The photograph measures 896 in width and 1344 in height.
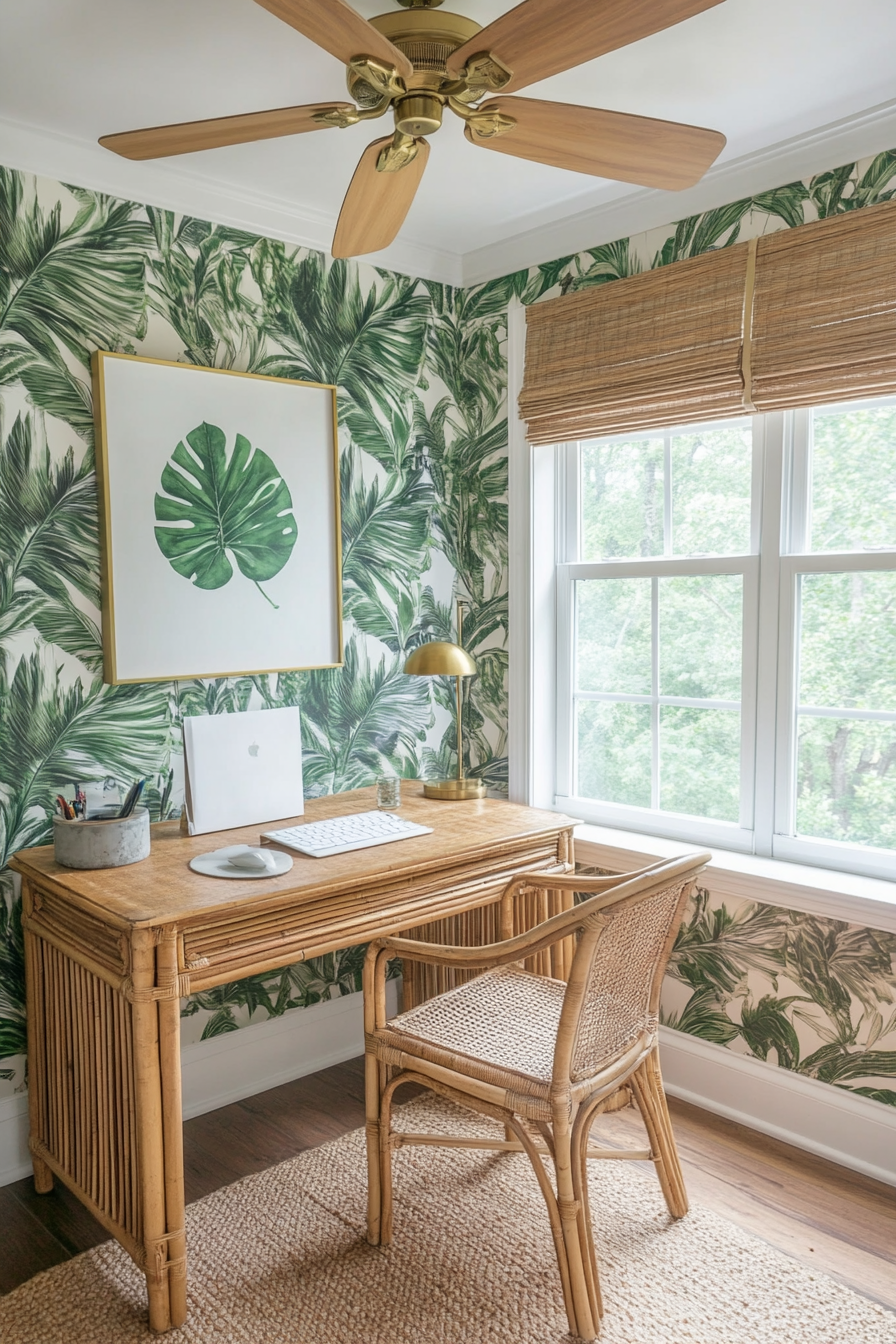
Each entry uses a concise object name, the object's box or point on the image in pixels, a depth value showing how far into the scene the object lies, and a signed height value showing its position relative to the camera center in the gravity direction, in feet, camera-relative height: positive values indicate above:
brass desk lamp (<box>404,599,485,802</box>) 8.68 -0.49
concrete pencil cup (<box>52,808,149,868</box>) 6.64 -1.60
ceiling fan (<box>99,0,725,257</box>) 4.16 +2.65
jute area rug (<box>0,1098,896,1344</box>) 5.81 -4.36
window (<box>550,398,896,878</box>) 7.66 -0.20
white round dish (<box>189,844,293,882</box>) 6.52 -1.77
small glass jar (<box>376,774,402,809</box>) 8.55 -1.60
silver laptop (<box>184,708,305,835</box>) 7.59 -1.28
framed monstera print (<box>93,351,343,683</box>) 7.77 +0.81
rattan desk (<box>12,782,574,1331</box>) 5.76 -2.24
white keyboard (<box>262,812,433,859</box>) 7.19 -1.74
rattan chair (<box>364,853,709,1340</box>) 5.58 -2.79
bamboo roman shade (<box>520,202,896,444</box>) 7.10 +2.31
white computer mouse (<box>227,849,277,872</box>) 6.57 -1.72
